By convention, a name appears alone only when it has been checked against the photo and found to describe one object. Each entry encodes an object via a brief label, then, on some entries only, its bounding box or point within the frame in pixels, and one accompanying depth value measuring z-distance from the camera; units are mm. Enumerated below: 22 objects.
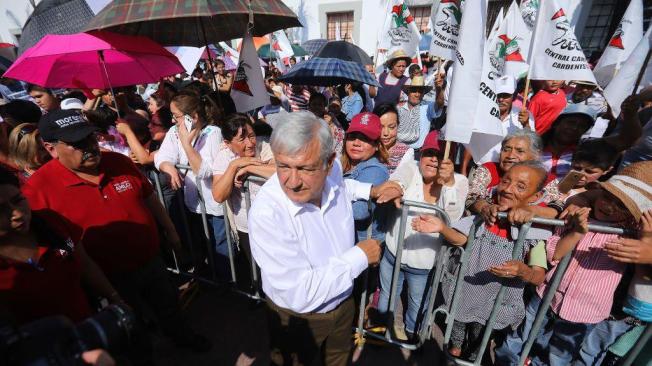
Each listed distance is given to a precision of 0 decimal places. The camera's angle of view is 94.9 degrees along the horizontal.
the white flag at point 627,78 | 3074
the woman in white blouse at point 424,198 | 2330
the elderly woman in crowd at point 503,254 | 1988
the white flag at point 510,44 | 4242
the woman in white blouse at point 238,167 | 2256
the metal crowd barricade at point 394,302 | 2059
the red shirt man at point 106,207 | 1873
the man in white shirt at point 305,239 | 1442
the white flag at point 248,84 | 2871
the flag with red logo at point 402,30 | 5691
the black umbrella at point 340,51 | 6020
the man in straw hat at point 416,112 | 4684
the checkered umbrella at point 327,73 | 4711
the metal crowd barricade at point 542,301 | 1795
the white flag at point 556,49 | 3232
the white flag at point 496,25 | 4766
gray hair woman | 2533
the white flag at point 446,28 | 2786
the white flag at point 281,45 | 9109
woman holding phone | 2842
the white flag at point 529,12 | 5477
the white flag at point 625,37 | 4141
